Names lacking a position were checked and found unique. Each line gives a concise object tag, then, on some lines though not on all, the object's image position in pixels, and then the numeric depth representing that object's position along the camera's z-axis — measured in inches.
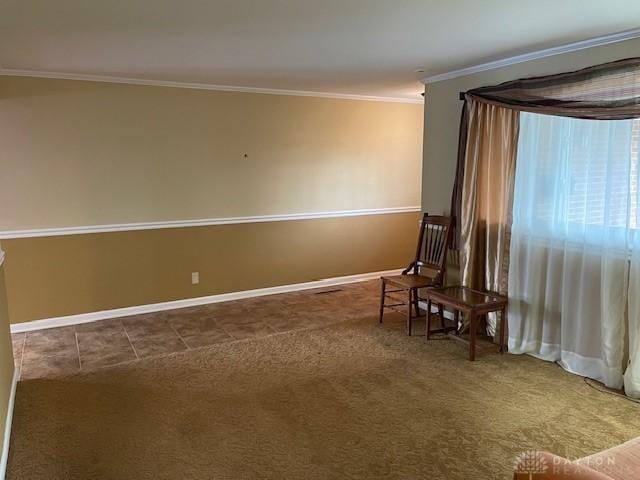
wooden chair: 166.2
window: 118.7
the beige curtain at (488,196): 148.2
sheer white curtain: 119.5
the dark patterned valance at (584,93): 114.1
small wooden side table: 138.3
